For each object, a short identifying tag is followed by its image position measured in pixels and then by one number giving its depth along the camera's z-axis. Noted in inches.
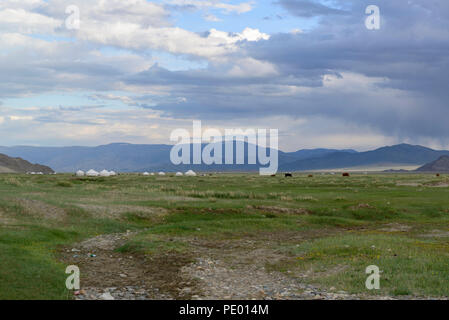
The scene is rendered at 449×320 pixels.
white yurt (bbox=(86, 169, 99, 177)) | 4630.7
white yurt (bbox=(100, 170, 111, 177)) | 4739.2
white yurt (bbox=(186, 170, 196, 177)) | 5056.1
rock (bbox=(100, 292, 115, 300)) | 561.3
